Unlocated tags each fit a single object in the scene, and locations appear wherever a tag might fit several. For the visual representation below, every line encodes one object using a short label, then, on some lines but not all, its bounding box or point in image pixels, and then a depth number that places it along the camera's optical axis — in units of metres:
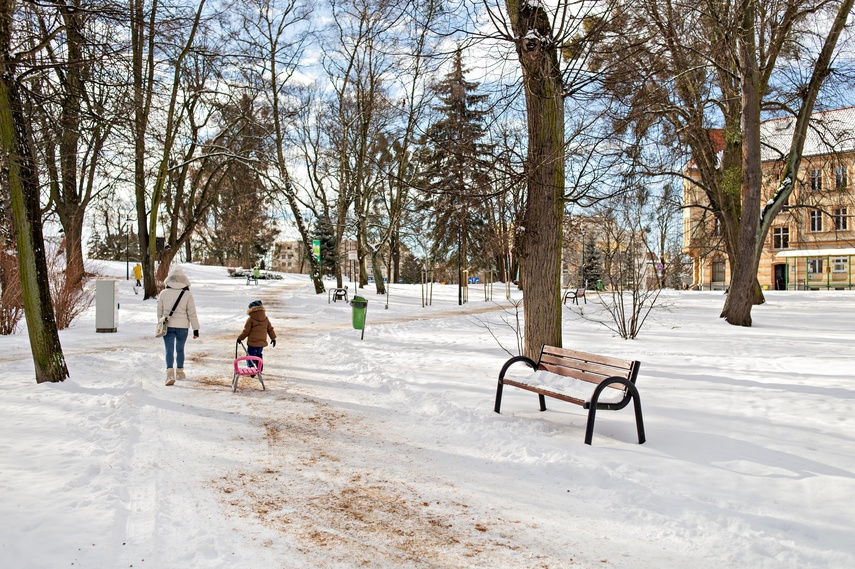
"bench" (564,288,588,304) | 25.90
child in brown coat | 8.70
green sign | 27.72
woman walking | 8.34
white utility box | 14.86
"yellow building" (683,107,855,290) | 43.06
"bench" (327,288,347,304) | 25.73
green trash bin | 14.85
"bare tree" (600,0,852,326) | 12.00
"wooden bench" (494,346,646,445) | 5.44
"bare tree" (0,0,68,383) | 7.32
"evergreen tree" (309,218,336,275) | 49.00
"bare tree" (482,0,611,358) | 7.79
